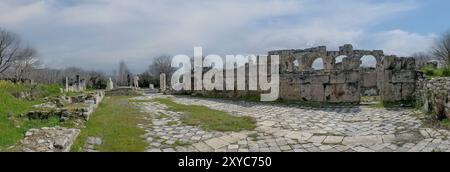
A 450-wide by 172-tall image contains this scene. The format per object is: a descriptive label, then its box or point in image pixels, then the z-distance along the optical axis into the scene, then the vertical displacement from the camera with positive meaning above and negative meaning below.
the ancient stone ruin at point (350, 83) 11.43 -0.19
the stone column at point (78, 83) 27.22 -0.29
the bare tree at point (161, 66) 58.54 +2.19
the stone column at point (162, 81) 29.80 -0.23
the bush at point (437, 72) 12.24 +0.18
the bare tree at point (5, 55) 42.62 +3.16
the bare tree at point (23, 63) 46.12 +2.30
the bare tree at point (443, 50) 40.56 +3.21
